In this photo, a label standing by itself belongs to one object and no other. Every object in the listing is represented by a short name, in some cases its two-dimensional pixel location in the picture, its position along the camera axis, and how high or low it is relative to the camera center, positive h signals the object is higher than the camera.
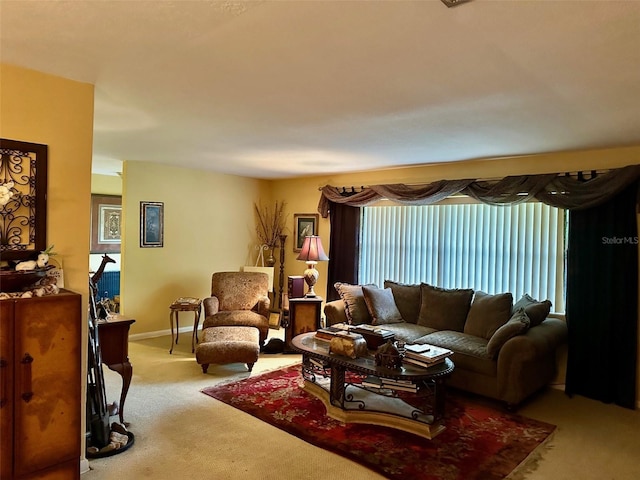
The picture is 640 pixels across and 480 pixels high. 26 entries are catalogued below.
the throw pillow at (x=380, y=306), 4.88 -0.78
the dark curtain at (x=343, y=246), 6.11 -0.13
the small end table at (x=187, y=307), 5.36 -0.92
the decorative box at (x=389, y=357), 3.26 -0.90
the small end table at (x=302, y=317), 5.29 -0.98
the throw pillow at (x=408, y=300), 5.09 -0.74
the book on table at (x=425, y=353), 3.31 -0.89
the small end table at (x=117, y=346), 3.11 -0.82
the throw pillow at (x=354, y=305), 4.95 -0.78
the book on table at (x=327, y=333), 3.87 -0.87
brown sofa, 3.69 -0.88
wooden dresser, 2.09 -0.78
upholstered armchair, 5.24 -0.84
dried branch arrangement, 7.03 +0.20
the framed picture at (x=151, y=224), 5.80 +0.12
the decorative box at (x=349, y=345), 3.49 -0.88
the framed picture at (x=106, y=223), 7.39 +0.15
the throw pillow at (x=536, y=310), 4.02 -0.65
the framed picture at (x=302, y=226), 6.58 +0.15
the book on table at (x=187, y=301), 5.48 -0.86
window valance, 3.87 +0.52
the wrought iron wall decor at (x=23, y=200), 2.34 +0.17
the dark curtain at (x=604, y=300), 3.88 -0.53
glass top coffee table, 3.20 -1.30
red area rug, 2.79 -1.45
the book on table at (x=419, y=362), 3.28 -0.94
